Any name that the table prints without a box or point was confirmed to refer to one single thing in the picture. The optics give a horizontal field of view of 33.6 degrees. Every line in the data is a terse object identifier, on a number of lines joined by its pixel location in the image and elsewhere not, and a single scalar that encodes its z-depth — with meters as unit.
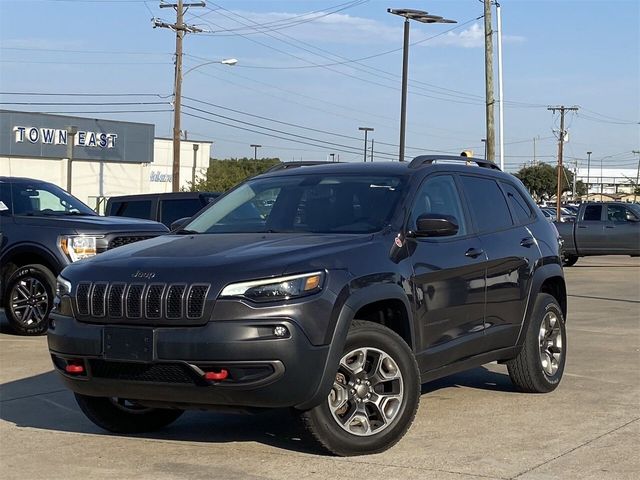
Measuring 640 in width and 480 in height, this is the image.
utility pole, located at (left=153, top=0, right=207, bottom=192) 39.22
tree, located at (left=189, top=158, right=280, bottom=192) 66.23
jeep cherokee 5.82
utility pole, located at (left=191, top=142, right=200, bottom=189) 69.34
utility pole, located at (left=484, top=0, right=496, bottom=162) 34.78
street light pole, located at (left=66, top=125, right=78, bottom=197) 40.81
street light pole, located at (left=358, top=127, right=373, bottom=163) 74.81
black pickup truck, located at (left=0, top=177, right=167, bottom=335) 12.27
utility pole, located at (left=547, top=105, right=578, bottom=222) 74.84
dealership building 55.69
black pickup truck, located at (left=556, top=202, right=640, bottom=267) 29.20
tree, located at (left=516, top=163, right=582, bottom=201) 114.69
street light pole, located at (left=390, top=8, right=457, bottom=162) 34.78
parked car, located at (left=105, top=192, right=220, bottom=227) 17.23
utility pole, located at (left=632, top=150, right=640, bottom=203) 104.40
